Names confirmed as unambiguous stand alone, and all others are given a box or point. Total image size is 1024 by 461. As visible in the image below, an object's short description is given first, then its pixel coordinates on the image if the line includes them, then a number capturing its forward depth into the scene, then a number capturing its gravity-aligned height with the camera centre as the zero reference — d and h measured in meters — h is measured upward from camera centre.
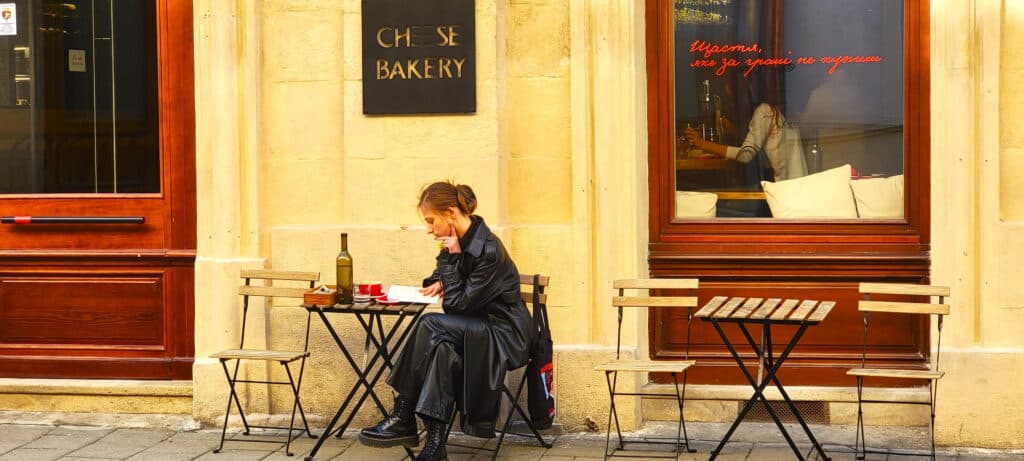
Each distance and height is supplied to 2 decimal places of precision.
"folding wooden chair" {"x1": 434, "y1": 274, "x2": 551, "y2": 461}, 7.04 -0.96
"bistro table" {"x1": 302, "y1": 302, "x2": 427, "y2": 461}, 6.90 -0.75
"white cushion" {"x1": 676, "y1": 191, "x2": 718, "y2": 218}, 7.91 -0.05
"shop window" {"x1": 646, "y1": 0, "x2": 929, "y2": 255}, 7.71 +0.43
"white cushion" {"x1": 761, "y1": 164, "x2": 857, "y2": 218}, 7.79 -0.02
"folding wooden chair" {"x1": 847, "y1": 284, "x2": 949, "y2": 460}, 6.61 -0.60
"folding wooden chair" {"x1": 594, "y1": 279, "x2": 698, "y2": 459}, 7.00 -0.57
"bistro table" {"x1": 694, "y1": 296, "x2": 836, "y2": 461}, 6.30 -0.56
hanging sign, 7.59 +0.79
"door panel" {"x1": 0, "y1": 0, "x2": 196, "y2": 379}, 8.23 +0.05
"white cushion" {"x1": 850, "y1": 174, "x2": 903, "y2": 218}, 7.70 -0.02
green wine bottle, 7.09 -0.38
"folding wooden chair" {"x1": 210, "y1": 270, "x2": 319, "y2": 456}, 7.18 -0.81
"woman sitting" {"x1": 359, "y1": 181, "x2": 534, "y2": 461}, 6.70 -0.69
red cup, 7.06 -0.46
